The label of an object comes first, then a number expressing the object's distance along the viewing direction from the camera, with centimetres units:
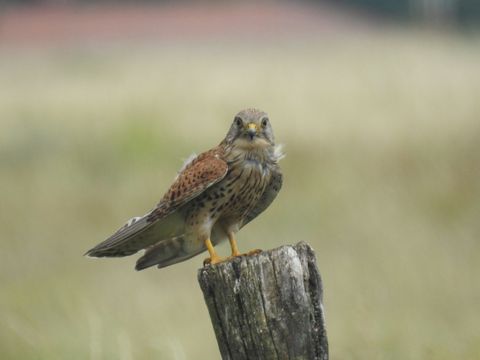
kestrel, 916
